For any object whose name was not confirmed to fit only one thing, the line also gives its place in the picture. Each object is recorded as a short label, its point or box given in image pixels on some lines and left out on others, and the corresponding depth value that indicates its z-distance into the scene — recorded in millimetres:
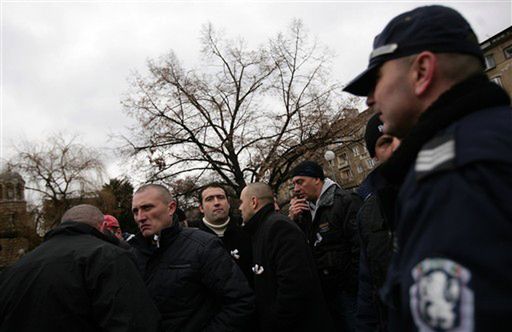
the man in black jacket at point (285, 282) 2975
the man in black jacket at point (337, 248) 3461
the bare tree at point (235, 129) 17125
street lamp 16672
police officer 797
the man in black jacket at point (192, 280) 2777
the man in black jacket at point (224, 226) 4133
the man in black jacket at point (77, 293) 2213
